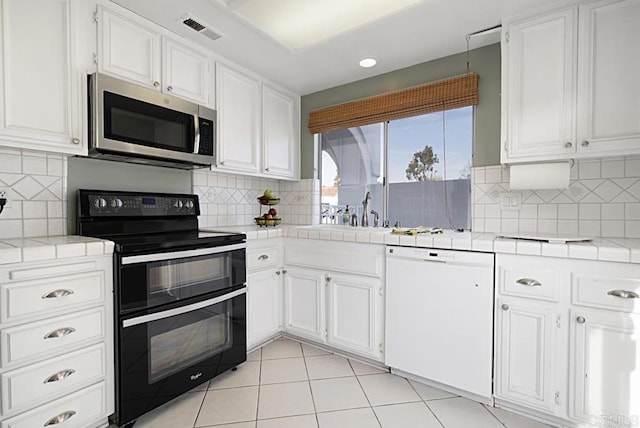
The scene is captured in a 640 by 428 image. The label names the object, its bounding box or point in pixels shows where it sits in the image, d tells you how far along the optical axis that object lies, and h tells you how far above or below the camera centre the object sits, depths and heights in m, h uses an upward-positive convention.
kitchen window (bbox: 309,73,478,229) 2.48 +0.51
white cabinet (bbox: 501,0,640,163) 1.66 +0.73
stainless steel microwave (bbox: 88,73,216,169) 1.75 +0.53
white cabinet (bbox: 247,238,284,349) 2.38 -0.65
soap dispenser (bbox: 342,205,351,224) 3.15 -0.07
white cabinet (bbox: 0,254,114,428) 1.28 -0.60
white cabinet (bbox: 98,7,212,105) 1.81 +0.99
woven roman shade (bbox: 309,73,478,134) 2.33 +0.90
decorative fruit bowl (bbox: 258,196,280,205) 3.03 +0.09
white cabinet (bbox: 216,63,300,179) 2.49 +0.76
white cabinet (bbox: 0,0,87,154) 1.48 +0.67
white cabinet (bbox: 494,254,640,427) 1.44 -0.66
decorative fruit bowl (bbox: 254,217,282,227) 2.88 -0.11
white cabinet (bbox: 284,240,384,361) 2.21 -0.66
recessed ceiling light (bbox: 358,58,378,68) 2.49 +1.21
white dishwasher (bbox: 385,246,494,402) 1.78 -0.66
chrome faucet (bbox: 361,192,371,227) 2.92 -0.03
